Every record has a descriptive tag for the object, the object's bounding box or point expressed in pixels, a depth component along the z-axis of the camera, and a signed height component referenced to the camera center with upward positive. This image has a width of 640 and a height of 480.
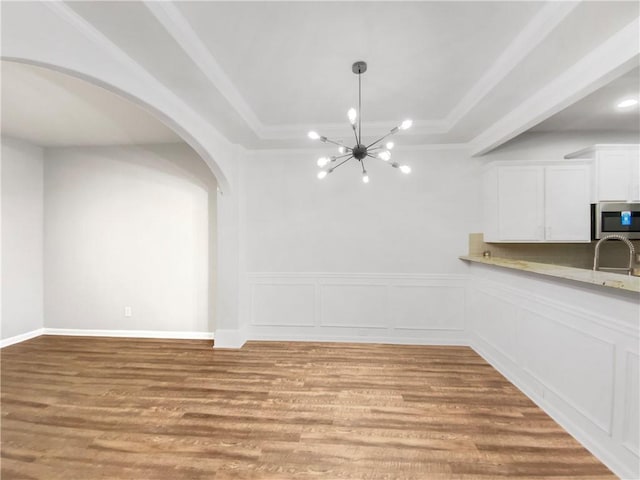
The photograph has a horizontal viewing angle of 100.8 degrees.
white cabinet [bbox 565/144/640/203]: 3.11 +0.78
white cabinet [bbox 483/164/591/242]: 3.23 +0.43
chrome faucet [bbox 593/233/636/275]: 3.32 -0.39
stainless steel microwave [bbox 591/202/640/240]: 3.10 +0.23
